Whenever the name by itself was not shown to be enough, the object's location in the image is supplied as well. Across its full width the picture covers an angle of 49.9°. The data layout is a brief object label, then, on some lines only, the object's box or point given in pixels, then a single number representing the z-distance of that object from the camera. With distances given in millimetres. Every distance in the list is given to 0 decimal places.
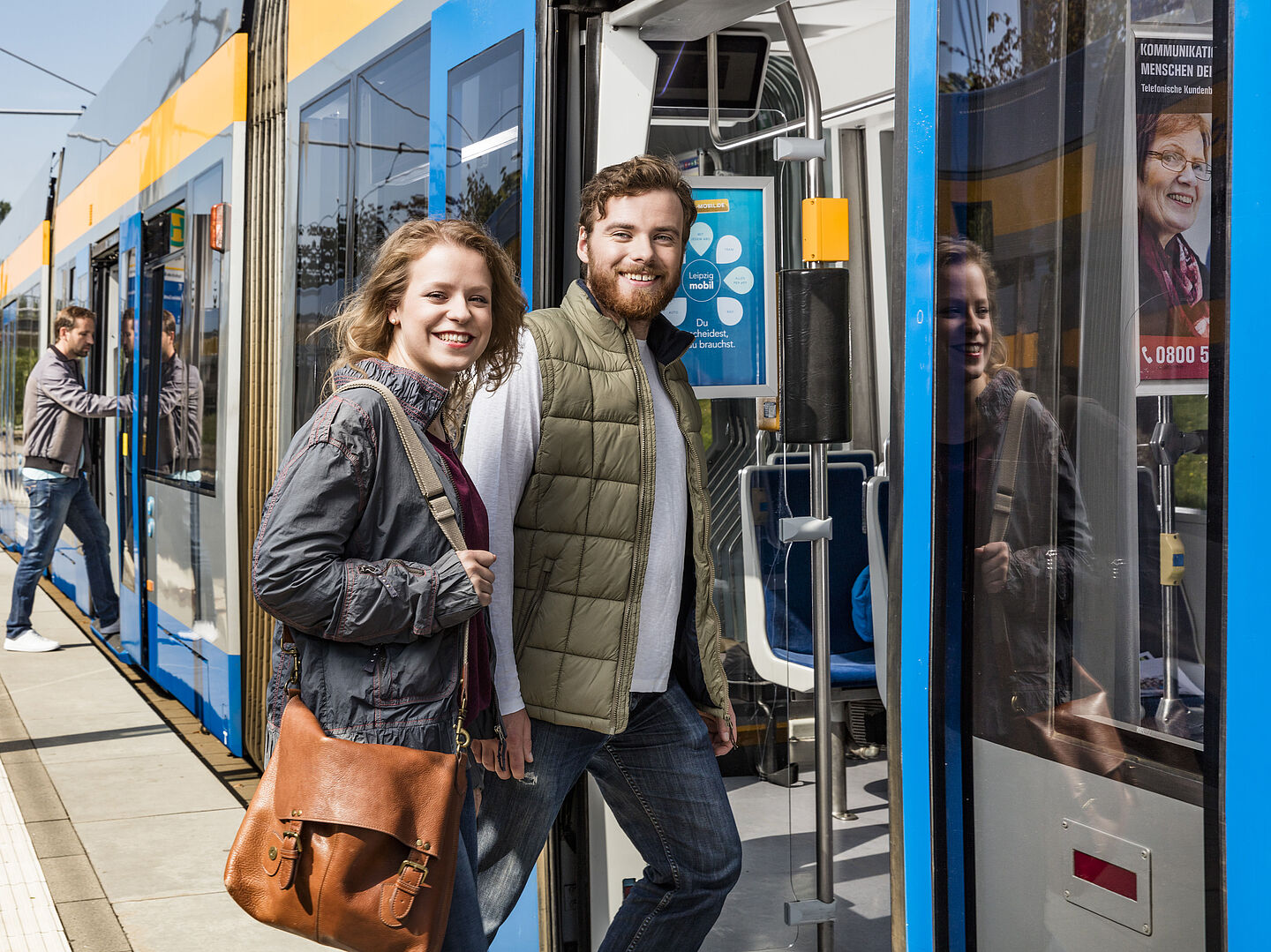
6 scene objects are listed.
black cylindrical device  2592
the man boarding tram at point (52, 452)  8320
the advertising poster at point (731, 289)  3092
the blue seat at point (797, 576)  4152
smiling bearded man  2426
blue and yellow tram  1543
